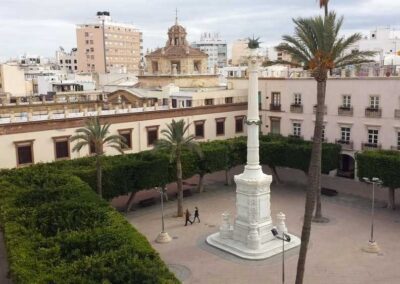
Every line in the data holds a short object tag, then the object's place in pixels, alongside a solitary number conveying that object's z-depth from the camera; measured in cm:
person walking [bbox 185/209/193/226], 3173
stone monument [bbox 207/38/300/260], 2614
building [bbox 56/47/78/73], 12877
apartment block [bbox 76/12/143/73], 11588
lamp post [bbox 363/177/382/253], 2653
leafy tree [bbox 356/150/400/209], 3322
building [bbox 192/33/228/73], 17300
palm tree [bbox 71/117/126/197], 3036
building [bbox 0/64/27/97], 6202
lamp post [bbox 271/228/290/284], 2166
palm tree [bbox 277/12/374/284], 1747
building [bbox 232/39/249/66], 13400
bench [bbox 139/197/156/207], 3700
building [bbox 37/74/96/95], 6494
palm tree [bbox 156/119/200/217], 3259
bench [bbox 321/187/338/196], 3881
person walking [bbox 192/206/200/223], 3206
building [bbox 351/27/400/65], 6806
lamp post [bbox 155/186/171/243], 2884
